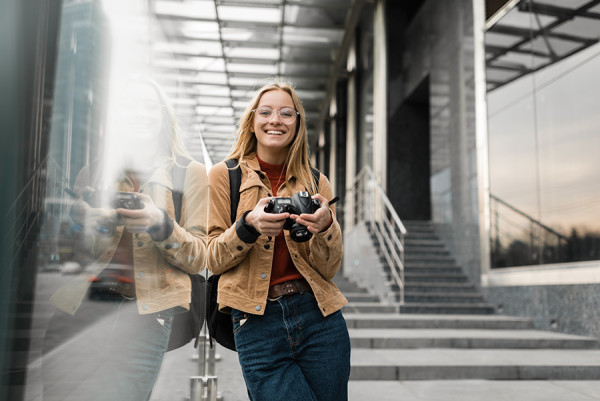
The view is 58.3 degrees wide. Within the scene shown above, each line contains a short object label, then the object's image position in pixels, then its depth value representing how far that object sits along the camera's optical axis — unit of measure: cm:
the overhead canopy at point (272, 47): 219
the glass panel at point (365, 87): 1278
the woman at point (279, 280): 143
